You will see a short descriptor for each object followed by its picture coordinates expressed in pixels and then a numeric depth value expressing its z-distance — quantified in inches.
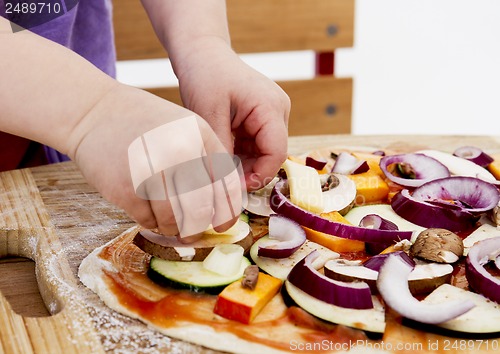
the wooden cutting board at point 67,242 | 17.3
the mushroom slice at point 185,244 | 18.9
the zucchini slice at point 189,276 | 18.5
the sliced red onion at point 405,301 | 17.3
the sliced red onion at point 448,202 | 21.1
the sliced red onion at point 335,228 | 20.0
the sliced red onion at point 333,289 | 17.7
